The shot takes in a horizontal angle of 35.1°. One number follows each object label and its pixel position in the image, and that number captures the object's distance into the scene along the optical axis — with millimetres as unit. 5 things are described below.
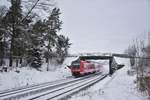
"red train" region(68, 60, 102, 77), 43938
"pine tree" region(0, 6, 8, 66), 22003
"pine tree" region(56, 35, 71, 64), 55062
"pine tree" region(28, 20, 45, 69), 46138
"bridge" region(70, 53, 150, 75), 58138
